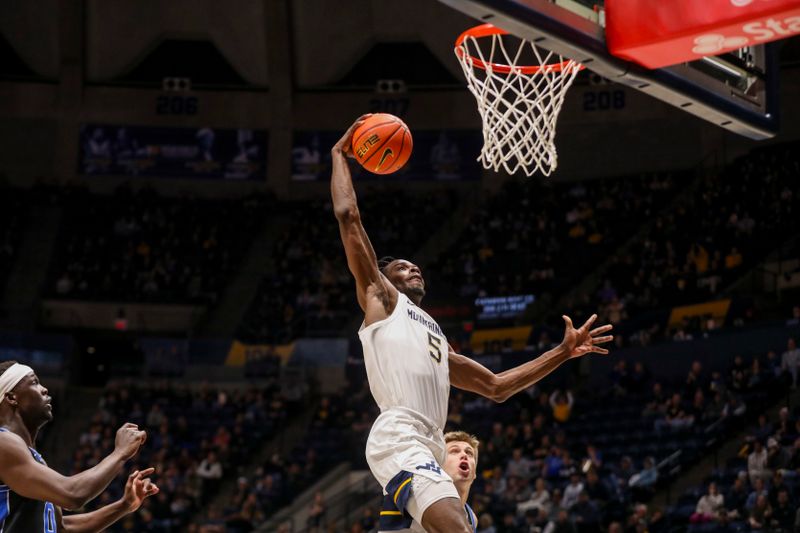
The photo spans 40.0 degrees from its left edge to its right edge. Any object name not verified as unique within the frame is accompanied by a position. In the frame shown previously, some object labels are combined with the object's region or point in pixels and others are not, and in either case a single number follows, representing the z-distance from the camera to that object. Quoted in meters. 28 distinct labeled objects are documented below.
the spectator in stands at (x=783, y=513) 12.35
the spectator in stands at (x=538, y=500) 14.76
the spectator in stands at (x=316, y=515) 17.02
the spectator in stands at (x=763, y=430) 14.45
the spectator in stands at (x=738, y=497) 13.21
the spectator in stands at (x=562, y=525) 13.73
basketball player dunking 5.04
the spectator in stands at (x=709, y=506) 13.31
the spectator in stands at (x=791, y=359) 15.59
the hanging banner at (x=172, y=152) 29.33
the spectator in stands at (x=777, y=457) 13.45
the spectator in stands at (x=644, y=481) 14.71
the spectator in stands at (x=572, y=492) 14.68
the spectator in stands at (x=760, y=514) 12.45
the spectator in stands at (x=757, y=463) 13.48
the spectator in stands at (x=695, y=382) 16.94
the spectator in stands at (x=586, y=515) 13.95
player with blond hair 5.88
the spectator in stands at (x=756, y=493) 12.92
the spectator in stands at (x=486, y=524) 13.41
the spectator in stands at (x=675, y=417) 16.09
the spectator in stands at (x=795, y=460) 13.32
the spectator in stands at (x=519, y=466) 16.31
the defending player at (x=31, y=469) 4.39
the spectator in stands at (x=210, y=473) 19.94
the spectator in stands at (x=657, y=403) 16.88
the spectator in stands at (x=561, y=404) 18.30
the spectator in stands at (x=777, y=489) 12.65
